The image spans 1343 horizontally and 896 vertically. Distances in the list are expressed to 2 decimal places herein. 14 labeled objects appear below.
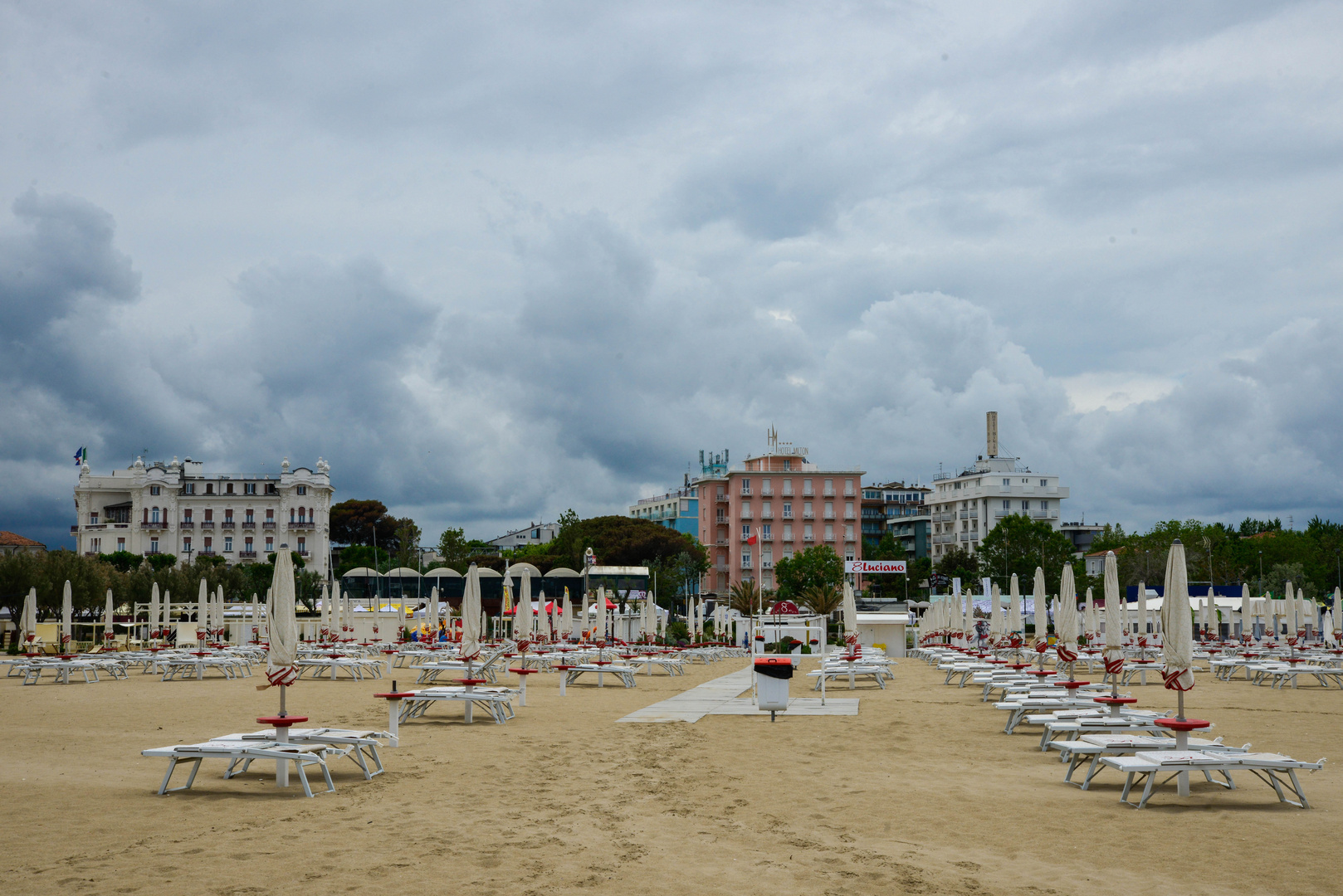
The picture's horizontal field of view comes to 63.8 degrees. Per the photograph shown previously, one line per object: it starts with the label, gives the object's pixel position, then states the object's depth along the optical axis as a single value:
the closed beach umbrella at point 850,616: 28.65
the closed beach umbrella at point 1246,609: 34.28
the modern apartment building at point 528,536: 152.00
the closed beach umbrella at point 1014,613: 27.80
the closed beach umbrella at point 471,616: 17.16
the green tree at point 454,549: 101.19
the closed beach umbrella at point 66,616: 26.42
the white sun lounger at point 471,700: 15.02
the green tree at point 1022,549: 81.69
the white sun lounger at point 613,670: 22.84
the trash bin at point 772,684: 16.38
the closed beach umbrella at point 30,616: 28.06
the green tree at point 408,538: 107.76
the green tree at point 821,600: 46.84
